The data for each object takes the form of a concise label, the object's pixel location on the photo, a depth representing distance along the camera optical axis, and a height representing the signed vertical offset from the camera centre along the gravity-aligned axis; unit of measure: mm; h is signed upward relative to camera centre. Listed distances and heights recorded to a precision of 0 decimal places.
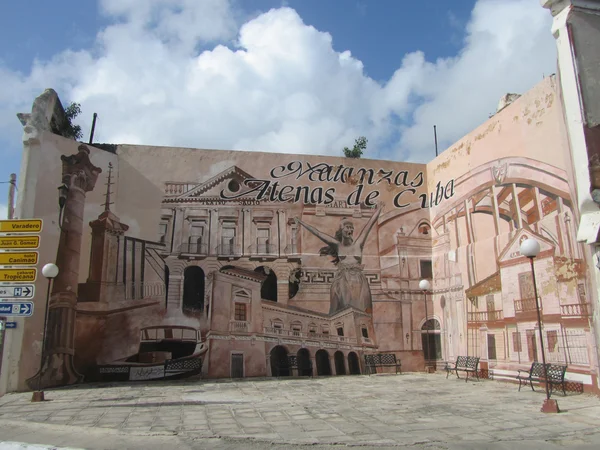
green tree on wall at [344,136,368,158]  22328 +8217
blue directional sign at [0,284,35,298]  9148 +846
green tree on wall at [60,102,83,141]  15109 +6629
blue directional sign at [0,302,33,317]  9172 +518
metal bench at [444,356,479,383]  12703 -819
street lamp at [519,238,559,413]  8328 +1405
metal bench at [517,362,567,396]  9558 -857
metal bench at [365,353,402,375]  14882 -835
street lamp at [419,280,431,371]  14773 +1341
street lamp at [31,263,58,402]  9648 +1226
